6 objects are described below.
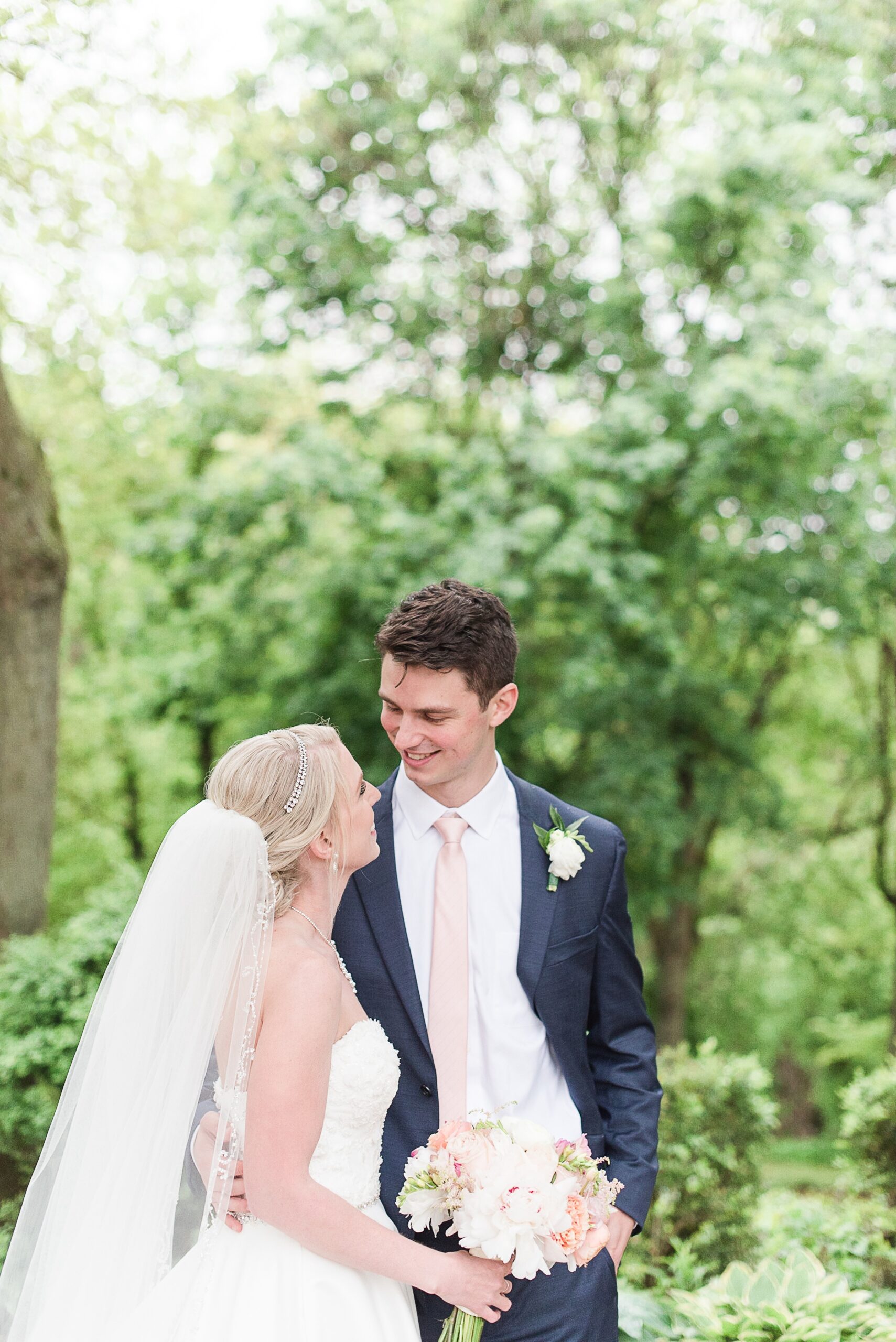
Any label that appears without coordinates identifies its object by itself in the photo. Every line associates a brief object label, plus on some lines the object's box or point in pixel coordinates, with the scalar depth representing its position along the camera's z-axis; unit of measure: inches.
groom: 111.2
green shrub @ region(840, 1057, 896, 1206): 214.5
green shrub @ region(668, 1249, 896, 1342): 149.8
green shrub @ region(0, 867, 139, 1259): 175.5
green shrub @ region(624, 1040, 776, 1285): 204.4
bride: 88.2
